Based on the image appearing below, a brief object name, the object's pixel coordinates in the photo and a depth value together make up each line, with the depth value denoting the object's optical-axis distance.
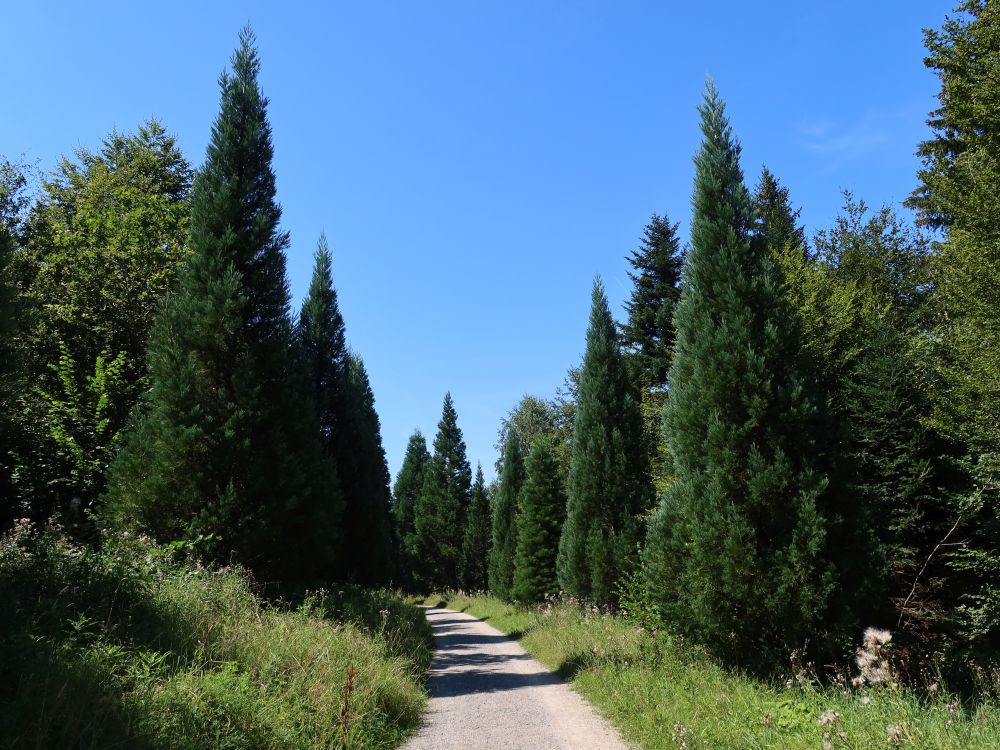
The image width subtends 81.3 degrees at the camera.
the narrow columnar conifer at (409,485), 47.19
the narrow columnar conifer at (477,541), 38.78
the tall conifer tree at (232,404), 8.34
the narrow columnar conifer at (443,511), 38.97
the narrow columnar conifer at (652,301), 25.61
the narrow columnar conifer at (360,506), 15.66
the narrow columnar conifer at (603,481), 14.04
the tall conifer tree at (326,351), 15.23
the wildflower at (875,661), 5.10
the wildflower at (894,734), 3.78
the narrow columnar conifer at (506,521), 28.48
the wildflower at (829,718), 3.93
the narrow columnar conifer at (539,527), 21.19
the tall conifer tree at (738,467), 6.55
